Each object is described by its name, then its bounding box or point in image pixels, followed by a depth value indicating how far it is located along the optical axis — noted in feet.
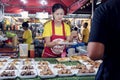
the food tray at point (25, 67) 4.98
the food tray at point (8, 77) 4.26
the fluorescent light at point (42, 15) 21.20
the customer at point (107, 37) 2.67
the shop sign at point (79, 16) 32.67
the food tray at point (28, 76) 4.31
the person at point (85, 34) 17.98
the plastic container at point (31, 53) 7.30
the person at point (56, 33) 6.53
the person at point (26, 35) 13.70
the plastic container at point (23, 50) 6.85
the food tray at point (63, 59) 5.91
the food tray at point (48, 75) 4.38
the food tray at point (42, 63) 5.53
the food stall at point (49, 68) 4.40
